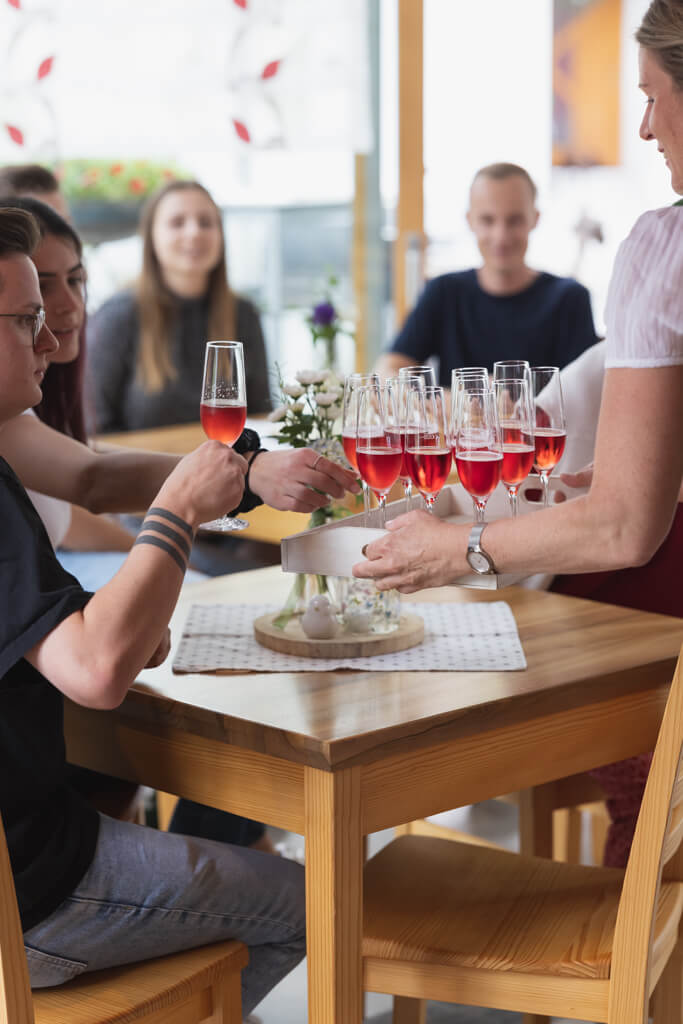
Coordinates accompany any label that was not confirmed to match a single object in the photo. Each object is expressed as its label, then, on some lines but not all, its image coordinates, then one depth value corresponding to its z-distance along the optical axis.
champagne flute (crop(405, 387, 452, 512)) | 2.80
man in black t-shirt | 2.50
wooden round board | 2.89
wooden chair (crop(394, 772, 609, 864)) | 3.40
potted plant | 6.24
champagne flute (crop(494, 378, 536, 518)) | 2.84
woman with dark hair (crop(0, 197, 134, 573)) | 3.21
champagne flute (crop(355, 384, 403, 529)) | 2.81
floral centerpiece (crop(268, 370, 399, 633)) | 2.95
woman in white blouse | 2.58
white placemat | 2.85
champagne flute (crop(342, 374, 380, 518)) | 2.83
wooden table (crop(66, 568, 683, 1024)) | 2.62
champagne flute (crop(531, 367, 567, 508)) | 2.96
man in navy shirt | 4.69
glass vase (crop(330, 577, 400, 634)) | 2.95
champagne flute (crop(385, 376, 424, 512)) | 2.83
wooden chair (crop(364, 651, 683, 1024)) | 2.65
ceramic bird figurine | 2.91
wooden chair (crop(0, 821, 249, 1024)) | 2.49
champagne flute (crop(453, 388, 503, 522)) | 2.77
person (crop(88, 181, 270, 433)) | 5.31
